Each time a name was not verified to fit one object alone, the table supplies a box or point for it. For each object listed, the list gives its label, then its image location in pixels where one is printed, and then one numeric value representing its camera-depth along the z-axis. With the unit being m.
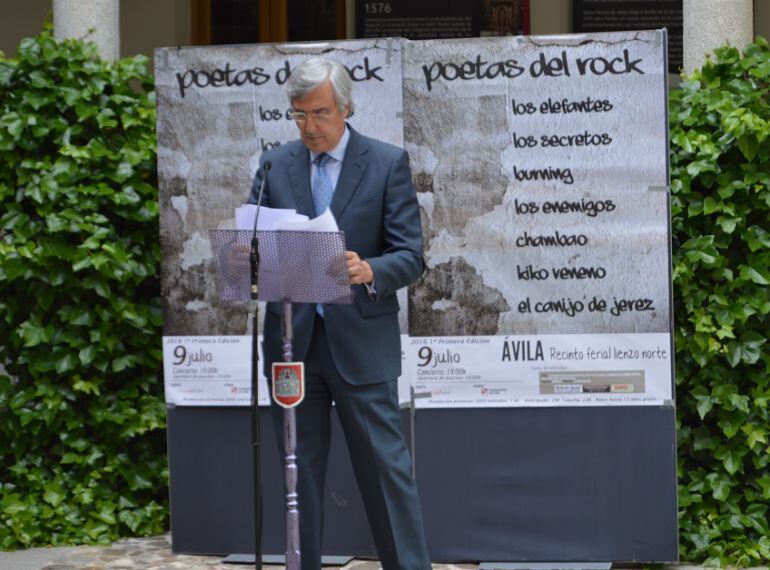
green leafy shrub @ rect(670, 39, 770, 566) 10.73
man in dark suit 8.83
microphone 8.08
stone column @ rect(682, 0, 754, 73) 11.77
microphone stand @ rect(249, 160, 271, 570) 8.08
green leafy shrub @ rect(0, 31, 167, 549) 11.68
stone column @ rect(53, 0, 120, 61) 12.76
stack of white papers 7.97
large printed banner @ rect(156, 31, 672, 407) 10.63
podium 8.04
